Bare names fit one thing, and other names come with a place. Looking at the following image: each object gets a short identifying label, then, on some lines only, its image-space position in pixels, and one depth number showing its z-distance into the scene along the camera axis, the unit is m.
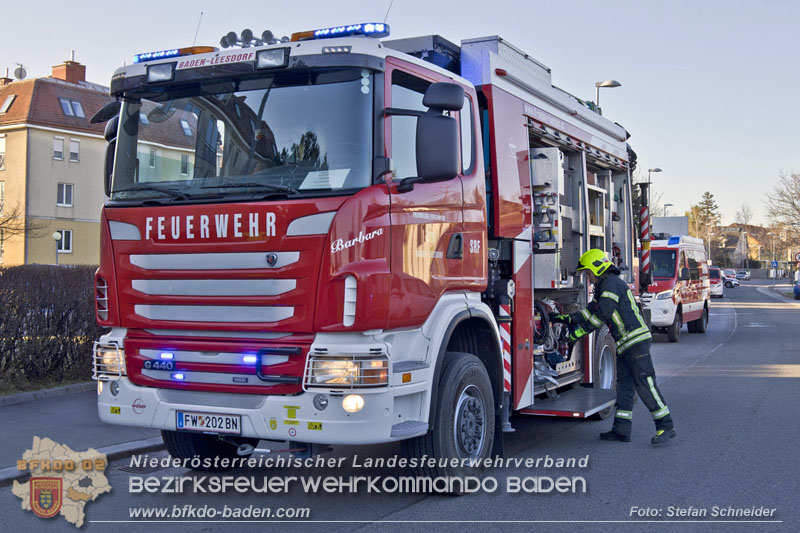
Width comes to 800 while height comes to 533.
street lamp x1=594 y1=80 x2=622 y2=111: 24.25
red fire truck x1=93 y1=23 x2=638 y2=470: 4.87
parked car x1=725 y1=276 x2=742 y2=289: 67.38
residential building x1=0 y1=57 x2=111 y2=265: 45.31
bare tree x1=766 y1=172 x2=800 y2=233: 55.56
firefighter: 7.61
